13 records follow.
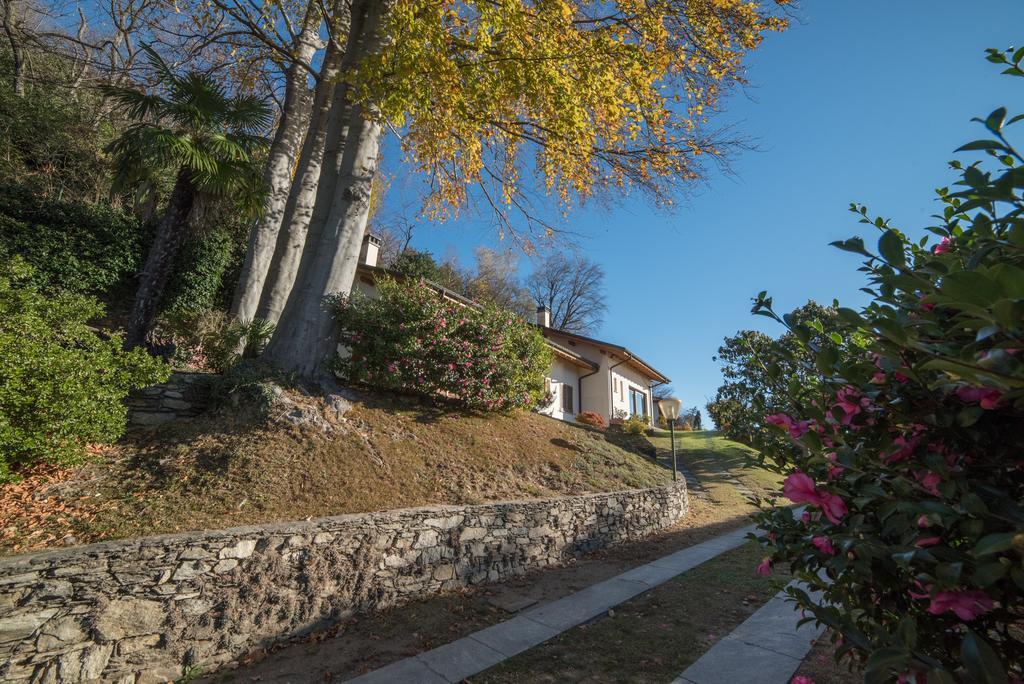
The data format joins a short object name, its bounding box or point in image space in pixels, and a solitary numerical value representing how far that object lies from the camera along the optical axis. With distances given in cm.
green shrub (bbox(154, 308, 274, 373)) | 838
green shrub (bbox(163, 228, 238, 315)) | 1280
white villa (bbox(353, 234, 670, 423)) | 1922
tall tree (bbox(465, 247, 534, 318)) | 3219
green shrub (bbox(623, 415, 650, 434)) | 1822
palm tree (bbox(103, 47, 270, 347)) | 795
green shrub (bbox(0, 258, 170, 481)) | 402
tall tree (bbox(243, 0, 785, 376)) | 702
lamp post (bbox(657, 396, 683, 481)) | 1196
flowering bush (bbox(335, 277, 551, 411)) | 814
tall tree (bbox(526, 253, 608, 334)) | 3672
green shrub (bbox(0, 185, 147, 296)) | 1070
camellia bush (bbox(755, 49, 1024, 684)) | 99
